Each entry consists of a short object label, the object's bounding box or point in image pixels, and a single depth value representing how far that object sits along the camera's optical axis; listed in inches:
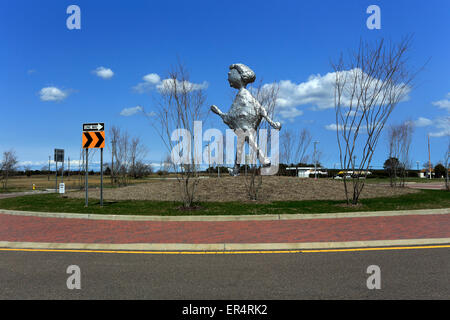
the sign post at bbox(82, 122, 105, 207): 530.5
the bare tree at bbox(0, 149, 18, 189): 1326.3
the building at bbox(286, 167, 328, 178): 1446.9
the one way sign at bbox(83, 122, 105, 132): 532.4
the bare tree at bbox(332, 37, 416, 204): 503.8
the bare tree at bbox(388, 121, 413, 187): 971.9
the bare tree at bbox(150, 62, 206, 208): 498.6
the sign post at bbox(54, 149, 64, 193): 755.4
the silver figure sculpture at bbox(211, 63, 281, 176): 746.6
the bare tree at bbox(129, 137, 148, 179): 1261.1
